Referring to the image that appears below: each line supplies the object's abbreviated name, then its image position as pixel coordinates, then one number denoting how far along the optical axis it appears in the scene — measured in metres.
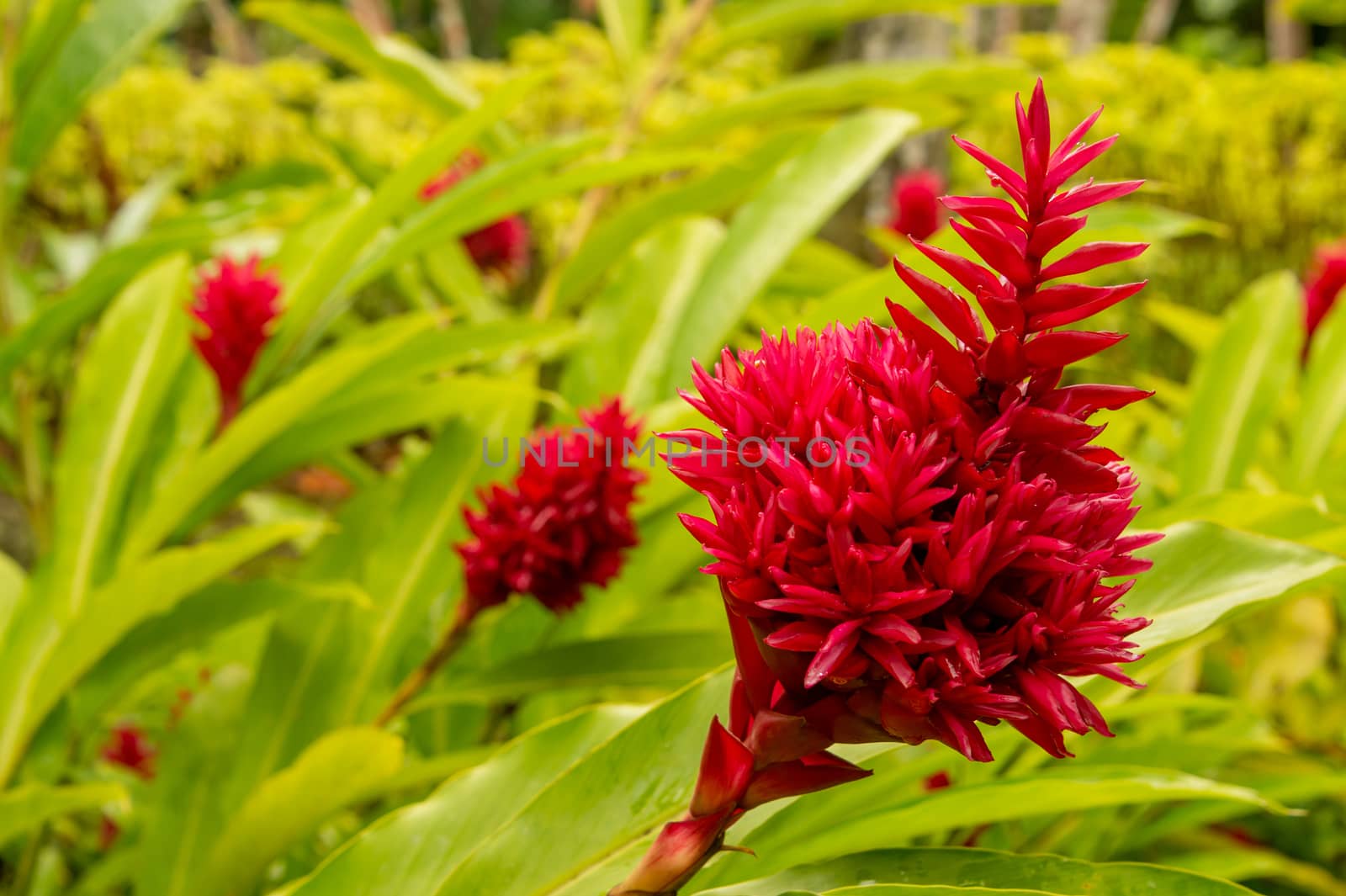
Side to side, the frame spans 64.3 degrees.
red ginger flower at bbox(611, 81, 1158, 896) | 0.49
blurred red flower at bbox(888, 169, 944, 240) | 1.98
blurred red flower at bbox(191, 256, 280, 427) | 1.21
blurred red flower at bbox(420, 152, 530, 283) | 2.08
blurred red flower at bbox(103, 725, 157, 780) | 1.93
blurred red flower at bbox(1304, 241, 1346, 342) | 2.12
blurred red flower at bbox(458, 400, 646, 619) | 0.93
